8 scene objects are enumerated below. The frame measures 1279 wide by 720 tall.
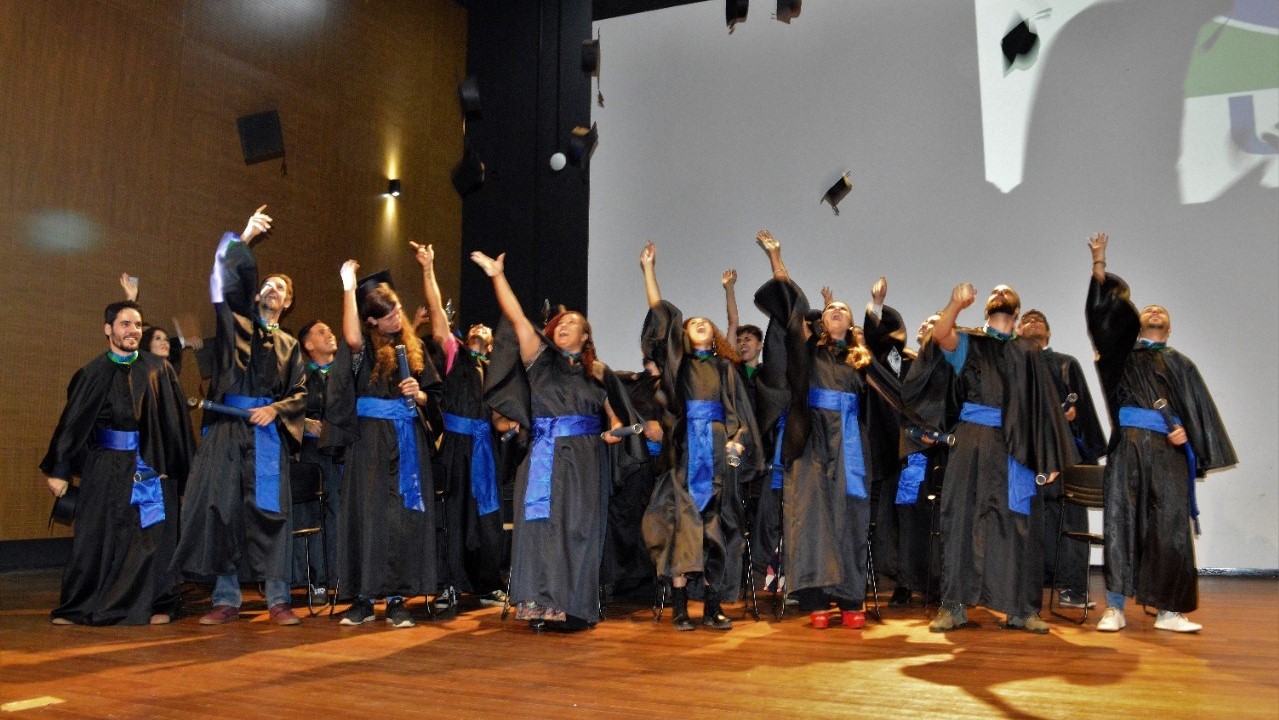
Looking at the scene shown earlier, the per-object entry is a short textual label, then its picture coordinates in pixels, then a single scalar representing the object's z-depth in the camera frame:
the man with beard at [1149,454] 4.93
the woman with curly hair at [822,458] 5.07
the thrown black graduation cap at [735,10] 7.84
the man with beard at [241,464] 4.93
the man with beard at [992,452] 4.92
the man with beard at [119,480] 4.88
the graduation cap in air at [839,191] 7.71
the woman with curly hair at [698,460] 4.98
